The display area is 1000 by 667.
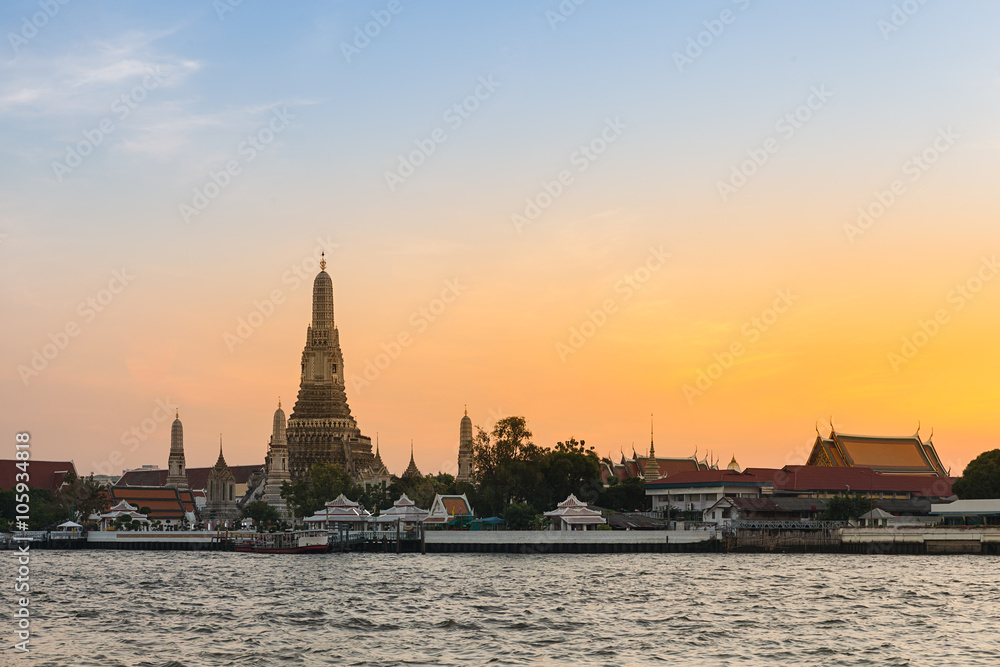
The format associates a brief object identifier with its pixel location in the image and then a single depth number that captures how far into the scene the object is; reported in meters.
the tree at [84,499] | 120.50
